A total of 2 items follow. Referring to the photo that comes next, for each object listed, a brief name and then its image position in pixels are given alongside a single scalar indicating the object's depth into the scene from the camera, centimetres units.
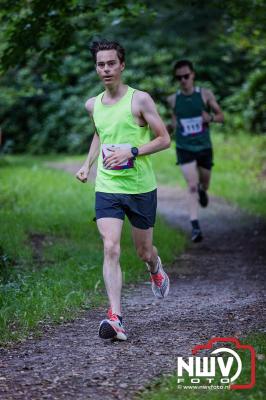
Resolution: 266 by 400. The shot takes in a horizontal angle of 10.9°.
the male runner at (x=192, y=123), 1819
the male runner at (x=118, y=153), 1030
